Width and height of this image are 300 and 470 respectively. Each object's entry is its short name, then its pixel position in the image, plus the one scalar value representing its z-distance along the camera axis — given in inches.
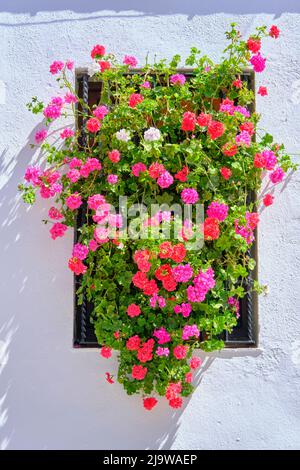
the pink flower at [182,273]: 115.3
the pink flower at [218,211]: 118.8
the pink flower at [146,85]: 126.6
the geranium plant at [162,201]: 119.2
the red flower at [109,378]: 124.1
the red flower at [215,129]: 119.3
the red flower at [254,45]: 123.9
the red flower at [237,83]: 128.0
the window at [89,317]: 132.5
